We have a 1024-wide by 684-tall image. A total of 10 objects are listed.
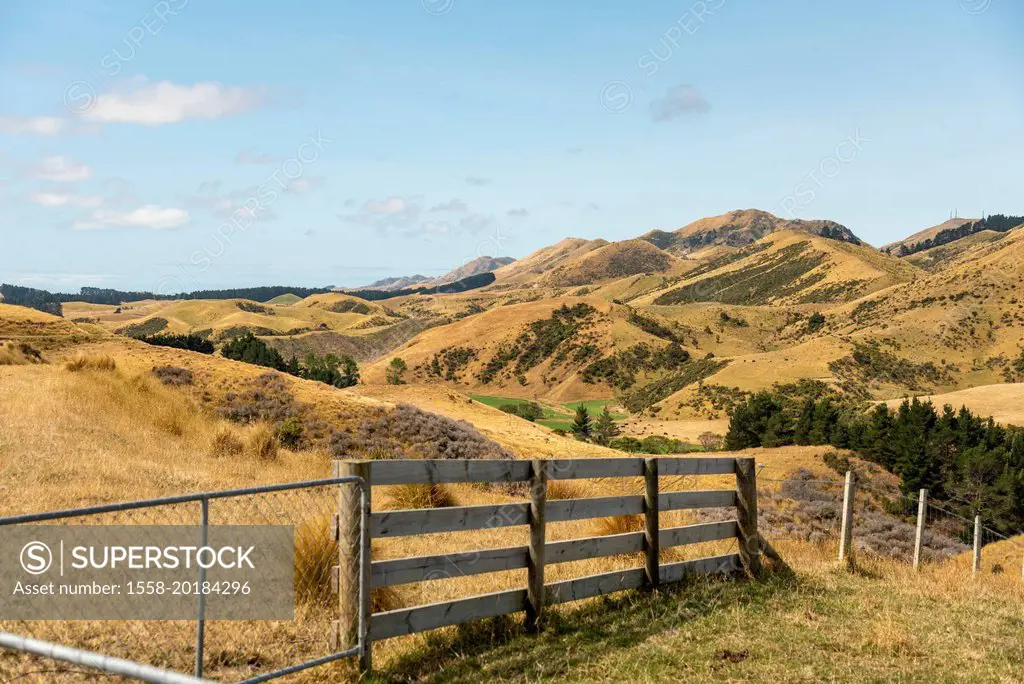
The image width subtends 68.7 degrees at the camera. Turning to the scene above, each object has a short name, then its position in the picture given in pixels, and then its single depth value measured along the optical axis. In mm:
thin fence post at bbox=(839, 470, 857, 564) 10484
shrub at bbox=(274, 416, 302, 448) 22266
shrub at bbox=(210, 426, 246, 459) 17109
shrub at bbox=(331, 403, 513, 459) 23047
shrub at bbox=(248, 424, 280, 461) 17316
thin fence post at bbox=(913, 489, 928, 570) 13461
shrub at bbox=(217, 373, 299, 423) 23750
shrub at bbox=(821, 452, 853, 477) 50312
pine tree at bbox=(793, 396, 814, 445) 62578
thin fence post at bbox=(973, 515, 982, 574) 15873
